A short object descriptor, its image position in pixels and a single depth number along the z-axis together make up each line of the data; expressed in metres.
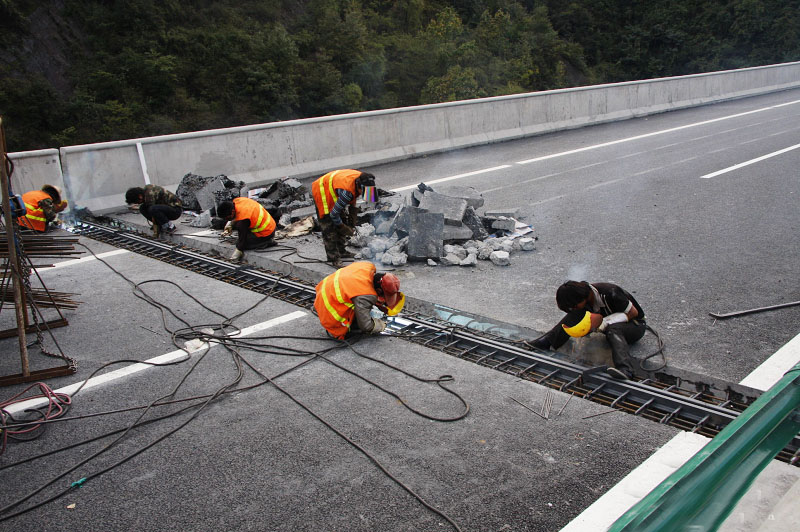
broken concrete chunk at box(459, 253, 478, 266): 8.09
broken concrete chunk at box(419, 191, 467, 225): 8.74
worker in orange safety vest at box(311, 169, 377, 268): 8.23
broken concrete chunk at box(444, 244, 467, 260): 8.33
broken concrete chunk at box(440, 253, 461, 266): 8.14
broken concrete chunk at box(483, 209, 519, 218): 9.36
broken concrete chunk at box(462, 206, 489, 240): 8.91
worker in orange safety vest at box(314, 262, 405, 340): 5.93
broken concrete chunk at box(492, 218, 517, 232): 9.02
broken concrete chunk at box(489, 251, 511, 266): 8.00
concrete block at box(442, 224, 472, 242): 8.69
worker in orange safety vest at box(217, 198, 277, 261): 8.73
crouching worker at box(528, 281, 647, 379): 5.19
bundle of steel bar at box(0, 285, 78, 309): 6.13
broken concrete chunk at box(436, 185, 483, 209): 9.80
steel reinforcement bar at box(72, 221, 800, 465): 4.49
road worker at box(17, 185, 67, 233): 10.34
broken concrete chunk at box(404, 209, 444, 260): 8.21
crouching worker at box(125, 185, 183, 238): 10.27
